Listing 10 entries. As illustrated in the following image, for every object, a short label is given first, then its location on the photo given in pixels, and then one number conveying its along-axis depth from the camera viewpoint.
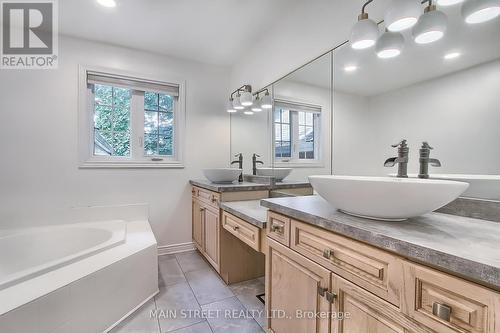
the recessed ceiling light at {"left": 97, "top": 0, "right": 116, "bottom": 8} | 1.79
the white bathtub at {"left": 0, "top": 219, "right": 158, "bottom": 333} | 1.15
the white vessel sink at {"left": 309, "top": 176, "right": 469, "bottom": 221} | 0.70
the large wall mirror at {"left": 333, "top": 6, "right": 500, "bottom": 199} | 0.93
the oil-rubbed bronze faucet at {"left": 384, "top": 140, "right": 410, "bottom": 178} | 1.12
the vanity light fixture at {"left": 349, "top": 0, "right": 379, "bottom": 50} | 1.20
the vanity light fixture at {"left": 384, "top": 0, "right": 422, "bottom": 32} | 1.02
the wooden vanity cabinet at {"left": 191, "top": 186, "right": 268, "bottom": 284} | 2.02
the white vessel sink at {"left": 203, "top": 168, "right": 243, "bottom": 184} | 2.36
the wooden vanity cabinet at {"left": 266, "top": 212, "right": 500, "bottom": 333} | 0.55
